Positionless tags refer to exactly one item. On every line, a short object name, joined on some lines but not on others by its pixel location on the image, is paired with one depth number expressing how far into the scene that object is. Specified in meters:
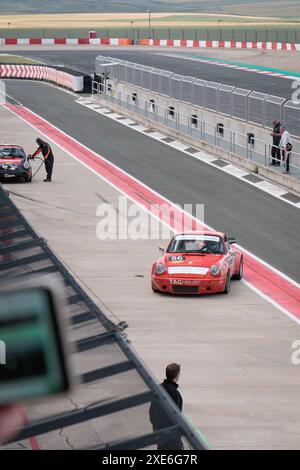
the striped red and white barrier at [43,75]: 71.38
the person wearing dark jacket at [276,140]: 40.59
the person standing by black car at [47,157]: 40.19
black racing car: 40.66
